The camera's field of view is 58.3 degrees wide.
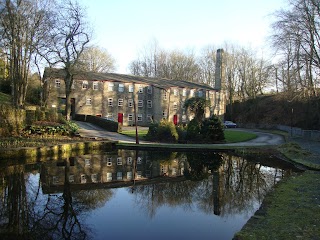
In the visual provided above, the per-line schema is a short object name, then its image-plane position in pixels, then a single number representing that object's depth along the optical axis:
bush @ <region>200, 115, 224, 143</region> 24.53
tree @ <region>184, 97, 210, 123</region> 25.23
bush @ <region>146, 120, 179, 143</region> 24.53
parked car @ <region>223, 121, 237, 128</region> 48.16
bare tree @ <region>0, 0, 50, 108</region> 22.08
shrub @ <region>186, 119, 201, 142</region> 24.53
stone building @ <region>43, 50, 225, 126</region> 37.69
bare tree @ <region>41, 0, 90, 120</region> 29.25
